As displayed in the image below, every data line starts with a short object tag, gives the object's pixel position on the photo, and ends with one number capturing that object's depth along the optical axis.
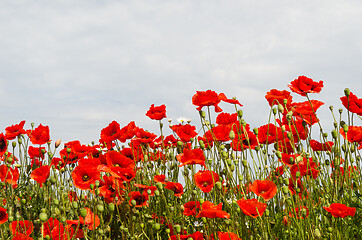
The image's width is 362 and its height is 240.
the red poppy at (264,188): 2.00
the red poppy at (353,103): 2.66
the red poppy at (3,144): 3.61
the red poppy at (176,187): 2.38
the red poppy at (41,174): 2.52
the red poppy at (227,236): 1.94
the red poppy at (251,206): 1.88
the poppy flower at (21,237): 2.11
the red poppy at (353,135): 2.55
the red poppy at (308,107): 2.76
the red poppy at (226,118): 2.91
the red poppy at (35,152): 3.70
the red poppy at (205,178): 2.30
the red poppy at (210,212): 1.87
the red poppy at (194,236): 2.15
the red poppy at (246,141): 2.69
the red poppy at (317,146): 3.05
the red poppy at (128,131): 3.07
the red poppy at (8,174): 3.10
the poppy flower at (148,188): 2.39
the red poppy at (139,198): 2.49
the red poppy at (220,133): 2.65
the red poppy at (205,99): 2.68
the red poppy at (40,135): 3.30
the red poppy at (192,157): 2.40
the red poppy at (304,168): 2.51
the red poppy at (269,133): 2.76
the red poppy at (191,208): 2.35
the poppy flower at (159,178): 2.54
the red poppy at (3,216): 2.33
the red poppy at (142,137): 2.99
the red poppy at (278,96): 2.87
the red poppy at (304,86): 2.78
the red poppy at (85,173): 2.36
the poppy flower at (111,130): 3.06
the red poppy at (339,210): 1.98
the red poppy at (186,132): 2.89
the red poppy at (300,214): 2.08
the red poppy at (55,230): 2.15
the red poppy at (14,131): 3.58
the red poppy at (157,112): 3.09
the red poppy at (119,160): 2.59
